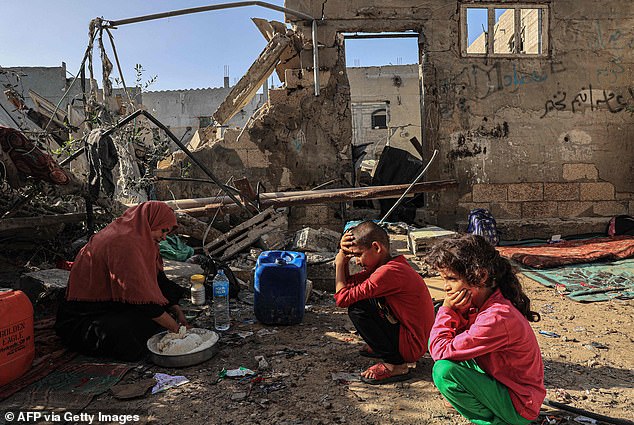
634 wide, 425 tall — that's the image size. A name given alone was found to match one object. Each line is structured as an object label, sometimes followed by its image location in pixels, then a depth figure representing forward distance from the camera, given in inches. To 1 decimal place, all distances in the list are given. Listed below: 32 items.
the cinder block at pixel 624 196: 311.3
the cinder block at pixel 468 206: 307.0
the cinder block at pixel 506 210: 307.9
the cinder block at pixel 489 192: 307.0
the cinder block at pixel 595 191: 309.4
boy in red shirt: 112.7
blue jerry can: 153.3
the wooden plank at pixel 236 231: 230.8
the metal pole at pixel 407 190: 249.6
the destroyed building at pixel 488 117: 299.9
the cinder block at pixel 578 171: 308.8
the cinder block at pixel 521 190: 308.0
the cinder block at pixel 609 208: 311.0
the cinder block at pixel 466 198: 307.0
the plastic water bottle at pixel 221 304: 153.4
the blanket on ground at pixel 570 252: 233.6
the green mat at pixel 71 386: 102.5
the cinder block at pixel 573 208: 310.0
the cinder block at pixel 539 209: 309.1
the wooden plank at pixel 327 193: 256.2
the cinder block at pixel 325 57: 300.5
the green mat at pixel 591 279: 190.5
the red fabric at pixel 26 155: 159.3
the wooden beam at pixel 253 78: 298.2
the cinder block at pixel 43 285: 154.0
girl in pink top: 81.5
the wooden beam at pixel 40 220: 169.2
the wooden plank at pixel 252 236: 223.1
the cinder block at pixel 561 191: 308.8
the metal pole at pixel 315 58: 291.9
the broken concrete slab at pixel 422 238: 239.6
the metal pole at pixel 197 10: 256.9
